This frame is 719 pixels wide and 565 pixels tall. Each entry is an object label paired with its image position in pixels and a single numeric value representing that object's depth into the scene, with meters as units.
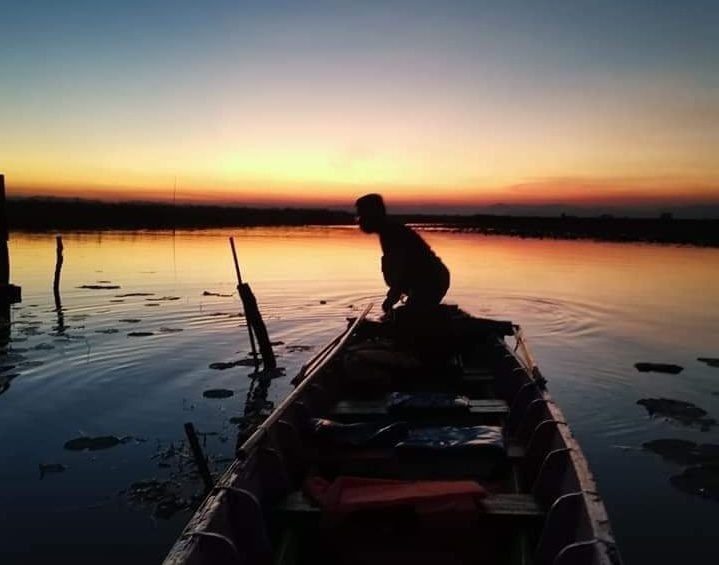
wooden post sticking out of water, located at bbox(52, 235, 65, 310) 19.17
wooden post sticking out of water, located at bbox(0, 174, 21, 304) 17.55
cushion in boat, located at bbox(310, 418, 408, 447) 5.61
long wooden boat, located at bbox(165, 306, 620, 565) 3.75
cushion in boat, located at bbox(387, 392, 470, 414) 6.65
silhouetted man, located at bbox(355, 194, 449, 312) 8.80
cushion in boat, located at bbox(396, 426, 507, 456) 5.29
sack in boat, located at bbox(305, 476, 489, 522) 4.16
